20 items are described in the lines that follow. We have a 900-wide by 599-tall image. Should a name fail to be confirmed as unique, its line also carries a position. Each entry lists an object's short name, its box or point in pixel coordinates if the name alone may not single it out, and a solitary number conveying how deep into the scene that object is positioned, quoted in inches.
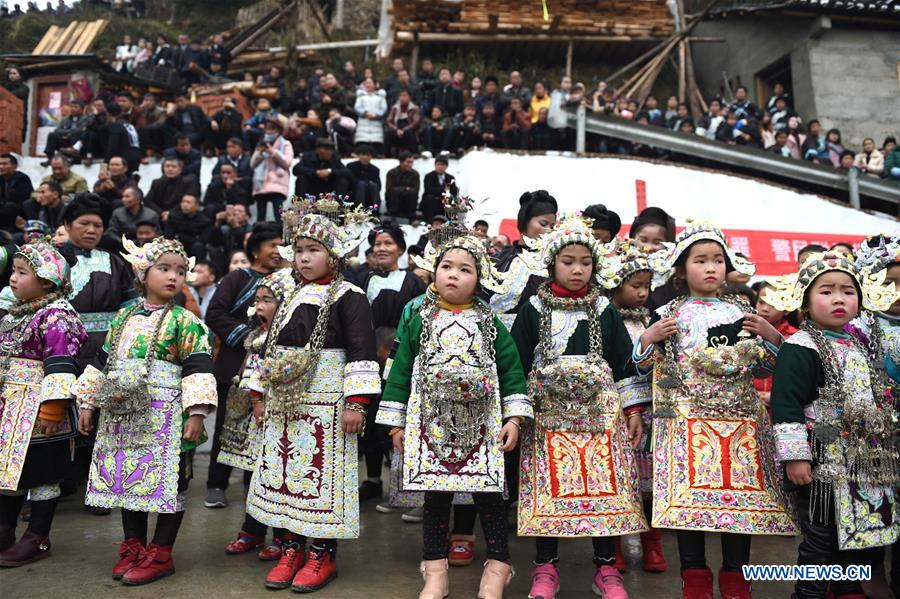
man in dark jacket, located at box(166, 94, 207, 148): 506.0
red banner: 423.2
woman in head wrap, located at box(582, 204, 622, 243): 209.2
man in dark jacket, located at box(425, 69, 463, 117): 533.0
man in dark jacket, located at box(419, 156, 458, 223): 418.6
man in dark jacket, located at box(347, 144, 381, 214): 407.8
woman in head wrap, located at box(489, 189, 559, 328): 181.0
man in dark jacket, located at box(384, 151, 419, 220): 420.5
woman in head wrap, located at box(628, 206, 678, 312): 210.8
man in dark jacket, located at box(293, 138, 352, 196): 404.2
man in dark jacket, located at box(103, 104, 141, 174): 470.0
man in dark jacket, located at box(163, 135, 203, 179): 445.4
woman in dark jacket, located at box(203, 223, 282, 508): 214.5
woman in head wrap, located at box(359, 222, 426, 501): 223.8
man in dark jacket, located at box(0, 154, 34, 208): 401.6
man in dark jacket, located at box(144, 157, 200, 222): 407.8
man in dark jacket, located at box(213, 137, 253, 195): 423.8
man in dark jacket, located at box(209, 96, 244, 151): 499.8
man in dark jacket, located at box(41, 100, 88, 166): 499.2
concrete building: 621.9
